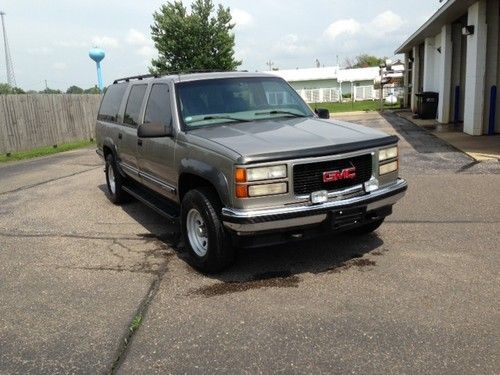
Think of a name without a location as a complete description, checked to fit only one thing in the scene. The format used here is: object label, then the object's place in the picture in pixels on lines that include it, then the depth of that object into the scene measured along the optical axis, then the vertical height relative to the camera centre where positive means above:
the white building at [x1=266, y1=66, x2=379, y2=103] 61.15 -1.09
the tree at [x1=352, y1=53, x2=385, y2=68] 90.19 +1.98
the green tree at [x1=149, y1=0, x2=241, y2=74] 38.91 +3.46
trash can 21.00 -1.59
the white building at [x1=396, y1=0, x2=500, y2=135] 13.77 +0.15
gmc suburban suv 4.10 -0.78
